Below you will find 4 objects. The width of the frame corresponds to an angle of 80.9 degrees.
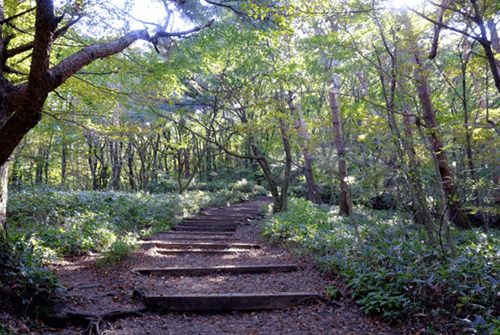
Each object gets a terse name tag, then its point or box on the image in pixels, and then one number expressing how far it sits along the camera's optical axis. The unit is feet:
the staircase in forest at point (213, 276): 12.06
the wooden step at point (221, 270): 16.21
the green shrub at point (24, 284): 9.80
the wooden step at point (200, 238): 25.17
